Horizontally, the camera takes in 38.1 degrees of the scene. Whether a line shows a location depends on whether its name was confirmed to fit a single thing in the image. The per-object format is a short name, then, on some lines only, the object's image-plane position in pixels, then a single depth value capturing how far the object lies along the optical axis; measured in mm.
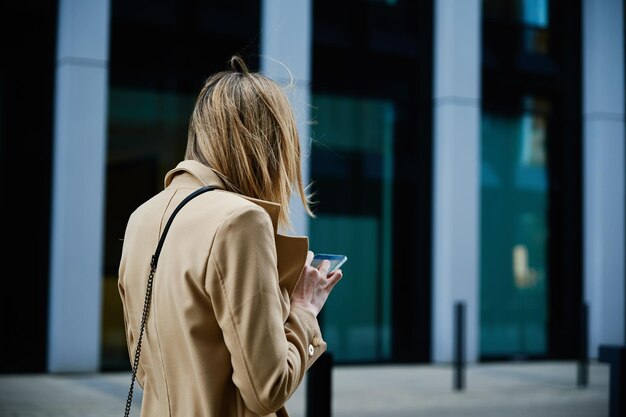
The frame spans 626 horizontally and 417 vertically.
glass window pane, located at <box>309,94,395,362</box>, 13188
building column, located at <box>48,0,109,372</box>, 10914
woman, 1806
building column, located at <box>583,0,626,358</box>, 14844
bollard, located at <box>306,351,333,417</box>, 4820
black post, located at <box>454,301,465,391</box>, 10453
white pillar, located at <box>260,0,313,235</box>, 12586
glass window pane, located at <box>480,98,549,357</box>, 14414
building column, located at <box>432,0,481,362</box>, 13602
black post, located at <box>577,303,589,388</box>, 11047
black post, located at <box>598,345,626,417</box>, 4504
